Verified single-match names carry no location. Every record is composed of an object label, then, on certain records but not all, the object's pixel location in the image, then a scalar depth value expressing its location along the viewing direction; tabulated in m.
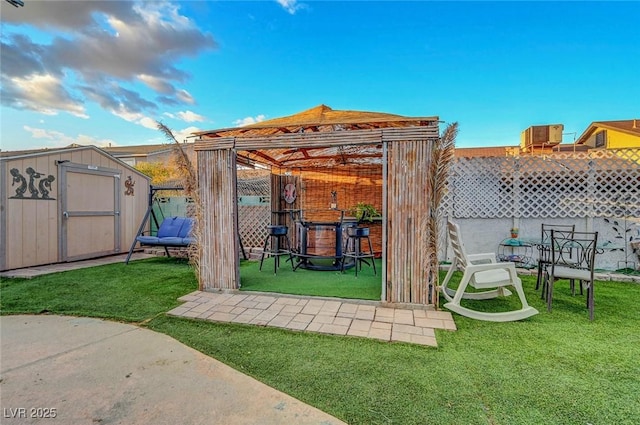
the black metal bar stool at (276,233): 5.32
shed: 5.48
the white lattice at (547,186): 5.20
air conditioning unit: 9.20
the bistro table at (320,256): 5.62
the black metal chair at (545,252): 3.99
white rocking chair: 3.15
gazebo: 3.49
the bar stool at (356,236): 5.25
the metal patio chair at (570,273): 3.18
